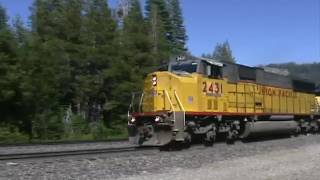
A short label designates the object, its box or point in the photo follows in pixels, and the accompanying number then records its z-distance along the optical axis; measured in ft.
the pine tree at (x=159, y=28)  139.54
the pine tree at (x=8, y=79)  95.86
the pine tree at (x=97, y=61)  125.80
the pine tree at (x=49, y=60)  102.01
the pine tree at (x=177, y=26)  215.72
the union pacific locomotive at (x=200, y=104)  61.87
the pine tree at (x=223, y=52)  327.20
